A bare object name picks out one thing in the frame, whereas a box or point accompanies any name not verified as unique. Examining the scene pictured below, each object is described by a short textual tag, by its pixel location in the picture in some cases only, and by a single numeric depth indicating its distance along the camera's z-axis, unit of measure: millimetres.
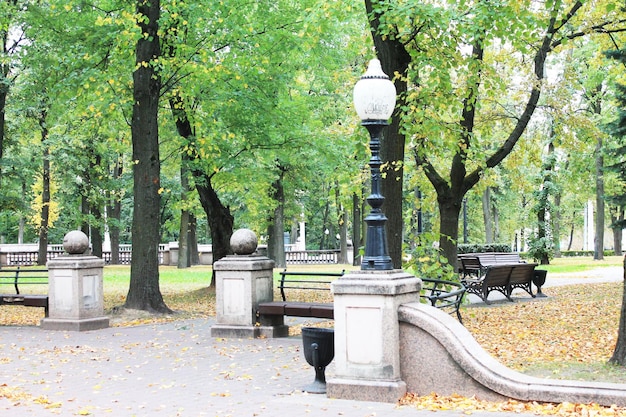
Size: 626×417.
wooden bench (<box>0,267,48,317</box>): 15648
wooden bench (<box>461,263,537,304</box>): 17698
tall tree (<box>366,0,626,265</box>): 13039
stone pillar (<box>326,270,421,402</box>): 7828
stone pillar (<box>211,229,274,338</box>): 13047
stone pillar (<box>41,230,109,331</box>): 14758
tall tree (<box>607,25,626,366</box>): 19891
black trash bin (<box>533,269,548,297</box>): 19562
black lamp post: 8344
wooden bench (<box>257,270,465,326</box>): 12376
